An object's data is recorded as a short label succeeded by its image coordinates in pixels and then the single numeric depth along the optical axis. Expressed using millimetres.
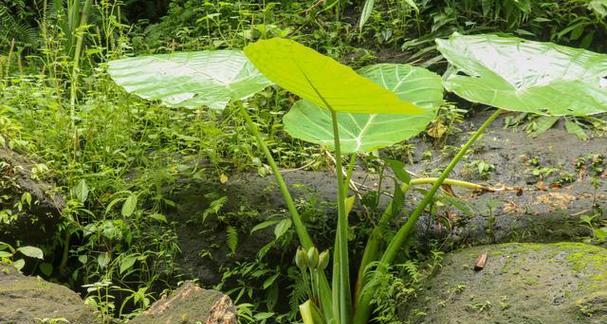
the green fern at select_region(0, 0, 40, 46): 5281
